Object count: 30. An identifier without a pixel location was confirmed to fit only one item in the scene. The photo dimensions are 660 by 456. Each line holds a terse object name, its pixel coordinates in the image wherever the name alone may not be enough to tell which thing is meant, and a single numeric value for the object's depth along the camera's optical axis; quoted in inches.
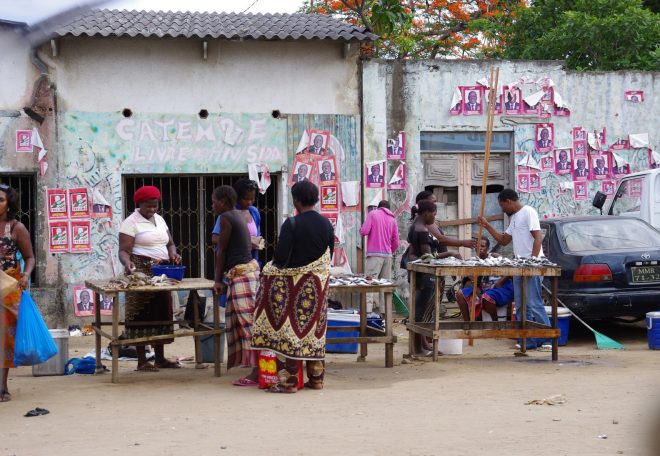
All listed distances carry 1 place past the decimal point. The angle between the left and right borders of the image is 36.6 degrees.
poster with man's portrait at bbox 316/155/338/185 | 578.9
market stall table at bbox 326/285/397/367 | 360.8
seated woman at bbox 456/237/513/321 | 432.8
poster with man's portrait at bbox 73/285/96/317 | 546.6
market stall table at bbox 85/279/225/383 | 331.9
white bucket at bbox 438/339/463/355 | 412.2
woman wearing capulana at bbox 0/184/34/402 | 307.0
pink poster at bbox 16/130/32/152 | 539.5
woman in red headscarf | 360.8
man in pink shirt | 565.0
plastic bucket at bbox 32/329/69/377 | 368.2
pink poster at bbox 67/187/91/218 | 548.7
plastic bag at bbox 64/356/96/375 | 372.8
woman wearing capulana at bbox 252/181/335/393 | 313.6
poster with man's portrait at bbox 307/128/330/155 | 577.0
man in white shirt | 411.5
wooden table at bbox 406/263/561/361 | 373.7
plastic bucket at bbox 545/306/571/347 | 430.0
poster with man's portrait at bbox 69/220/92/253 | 549.6
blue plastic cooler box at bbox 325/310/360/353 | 407.8
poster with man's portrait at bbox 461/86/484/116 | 602.9
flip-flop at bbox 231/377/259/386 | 331.9
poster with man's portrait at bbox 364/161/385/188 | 586.2
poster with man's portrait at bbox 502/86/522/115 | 607.2
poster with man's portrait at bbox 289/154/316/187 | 574.6
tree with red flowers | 978.7
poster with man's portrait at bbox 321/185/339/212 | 581.6
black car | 430.3
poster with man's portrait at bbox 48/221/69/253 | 546.3
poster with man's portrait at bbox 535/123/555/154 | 612.4
